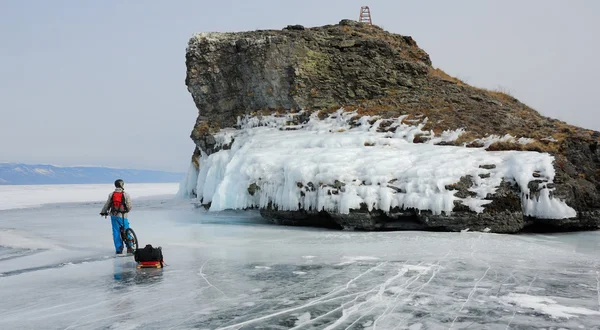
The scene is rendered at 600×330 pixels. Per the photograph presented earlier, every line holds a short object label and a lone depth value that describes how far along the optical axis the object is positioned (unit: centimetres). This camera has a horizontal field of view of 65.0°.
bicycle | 1048
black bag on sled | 881
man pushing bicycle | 1045
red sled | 887
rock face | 1830
